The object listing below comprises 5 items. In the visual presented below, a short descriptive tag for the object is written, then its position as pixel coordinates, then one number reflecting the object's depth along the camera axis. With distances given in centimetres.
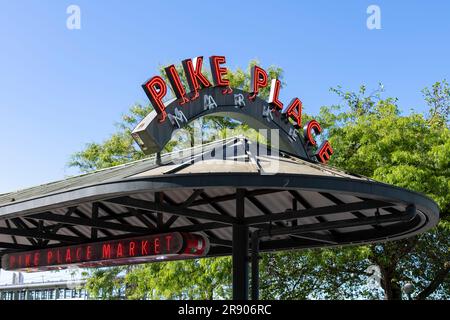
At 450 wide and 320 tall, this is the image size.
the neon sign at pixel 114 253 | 1155
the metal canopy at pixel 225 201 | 888
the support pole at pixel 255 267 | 1214
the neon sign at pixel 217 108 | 1338
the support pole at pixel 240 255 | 1202
